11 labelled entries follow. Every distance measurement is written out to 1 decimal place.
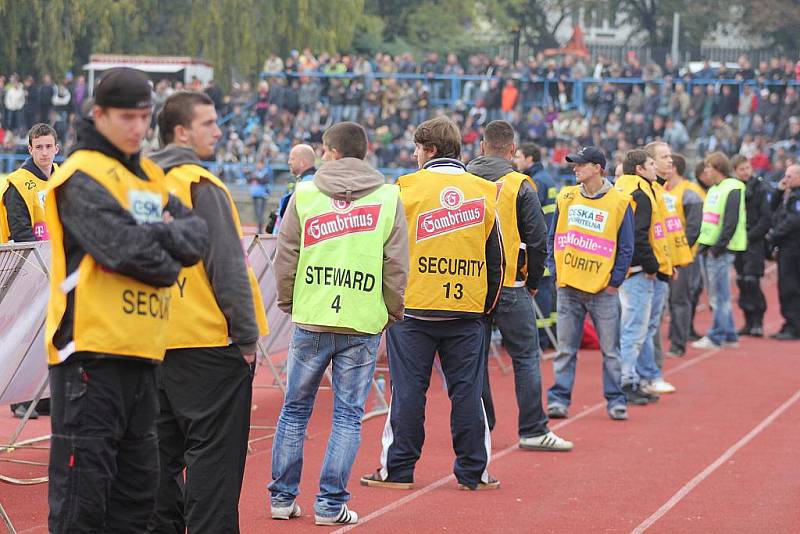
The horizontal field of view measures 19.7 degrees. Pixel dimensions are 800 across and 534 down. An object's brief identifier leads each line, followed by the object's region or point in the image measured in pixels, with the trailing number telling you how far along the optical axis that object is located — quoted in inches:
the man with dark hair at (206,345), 343.1
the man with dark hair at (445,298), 507.2
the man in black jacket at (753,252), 1094.4
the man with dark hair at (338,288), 445.2
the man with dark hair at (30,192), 638.2
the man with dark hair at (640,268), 735.8
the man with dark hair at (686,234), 917.7
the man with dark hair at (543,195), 782.8
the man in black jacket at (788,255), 1127.5
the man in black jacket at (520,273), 590.6
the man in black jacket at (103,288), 289.4
